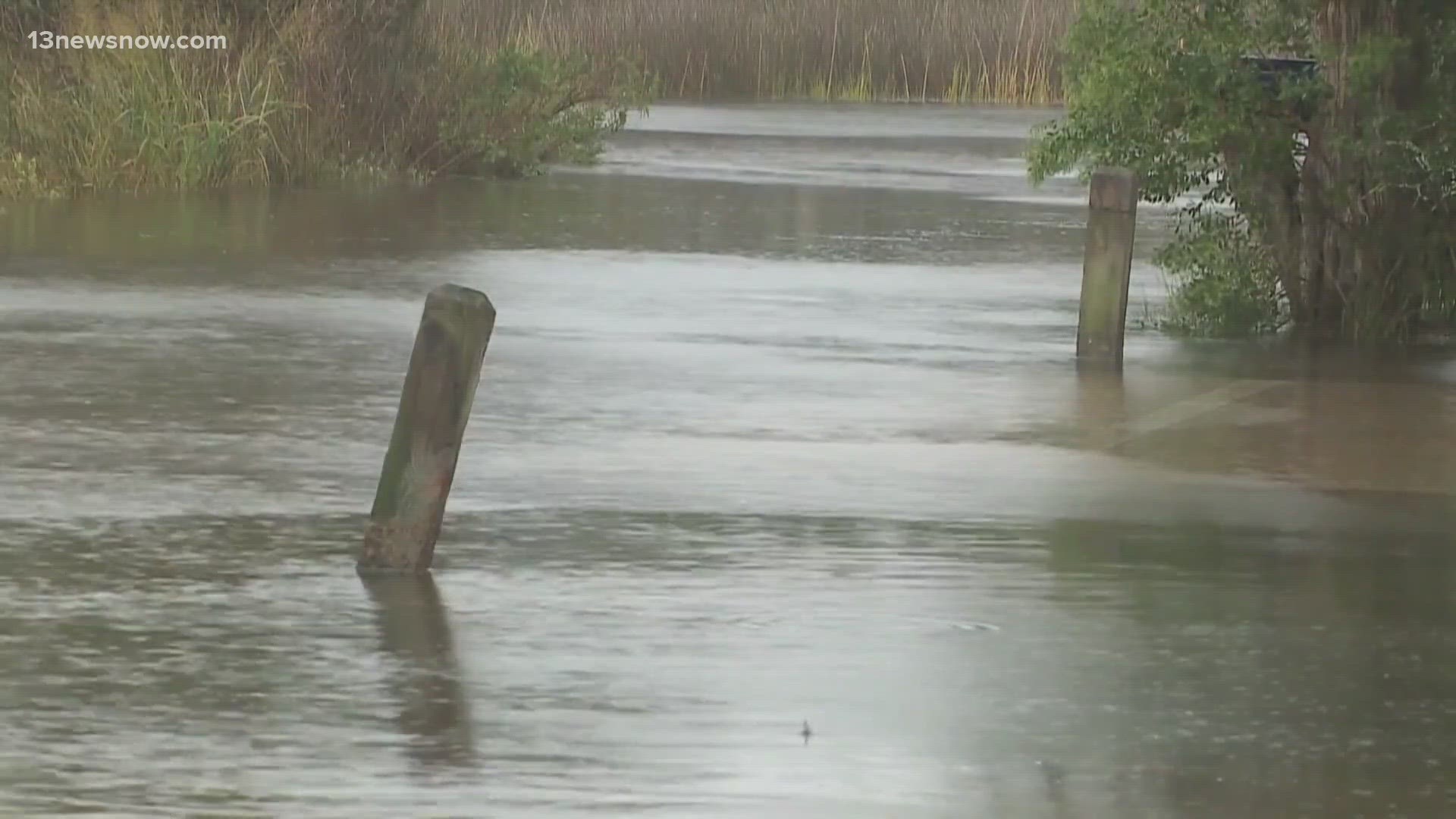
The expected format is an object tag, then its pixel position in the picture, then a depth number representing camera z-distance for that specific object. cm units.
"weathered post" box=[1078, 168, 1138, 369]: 2984
